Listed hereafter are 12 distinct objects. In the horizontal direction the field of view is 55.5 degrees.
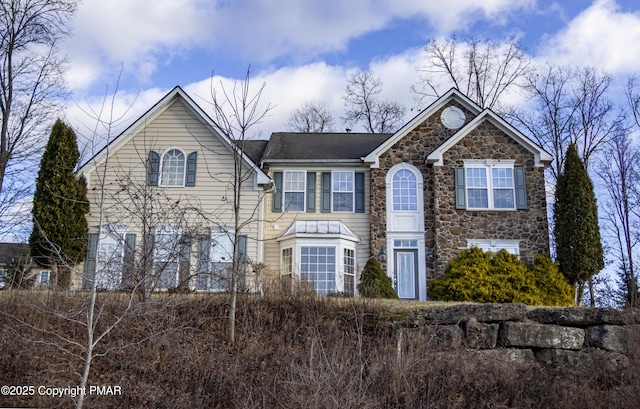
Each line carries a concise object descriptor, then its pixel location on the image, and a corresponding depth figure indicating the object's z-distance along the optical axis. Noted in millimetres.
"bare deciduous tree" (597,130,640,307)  22919
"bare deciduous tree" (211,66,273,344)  10531
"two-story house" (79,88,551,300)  17922
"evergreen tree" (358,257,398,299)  16088
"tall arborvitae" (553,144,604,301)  17453
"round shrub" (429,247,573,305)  16641
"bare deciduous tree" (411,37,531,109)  28953
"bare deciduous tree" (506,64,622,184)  24469
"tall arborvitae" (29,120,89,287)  16562
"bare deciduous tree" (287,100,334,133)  33250
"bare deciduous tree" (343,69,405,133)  31364
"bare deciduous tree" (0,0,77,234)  17938
